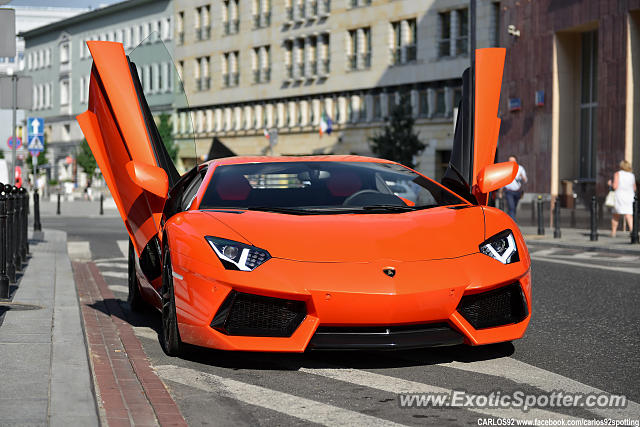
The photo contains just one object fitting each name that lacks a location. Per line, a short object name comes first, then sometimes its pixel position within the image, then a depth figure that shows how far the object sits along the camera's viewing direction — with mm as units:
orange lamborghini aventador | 6590
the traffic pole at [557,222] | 24016
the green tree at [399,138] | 52250
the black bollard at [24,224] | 15336
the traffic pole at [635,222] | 21406
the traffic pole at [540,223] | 25255
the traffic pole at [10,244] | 11727
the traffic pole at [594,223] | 22672
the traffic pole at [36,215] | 24431
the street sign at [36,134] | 35562
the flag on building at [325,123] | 63703
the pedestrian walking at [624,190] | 23750
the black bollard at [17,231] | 12992
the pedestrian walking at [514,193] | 26530
